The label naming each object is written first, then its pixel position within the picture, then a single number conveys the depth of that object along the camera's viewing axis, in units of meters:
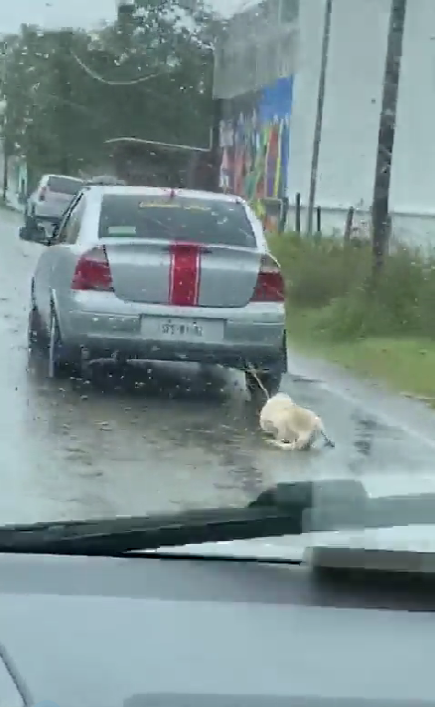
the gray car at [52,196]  11.50
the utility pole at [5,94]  9.16
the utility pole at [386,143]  13.78
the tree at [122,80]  9.44
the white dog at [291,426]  7.32
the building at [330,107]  11.12
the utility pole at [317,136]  13.97
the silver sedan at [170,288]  9.12
